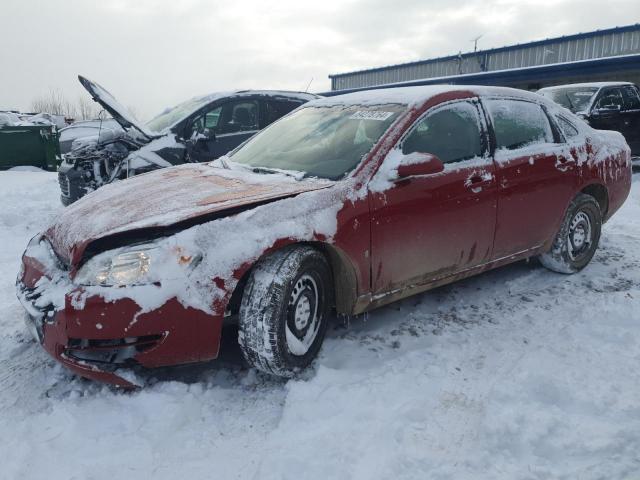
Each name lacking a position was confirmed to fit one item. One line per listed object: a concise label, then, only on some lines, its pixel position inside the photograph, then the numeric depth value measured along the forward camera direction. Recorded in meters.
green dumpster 12.52
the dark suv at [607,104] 10.45
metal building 16.12
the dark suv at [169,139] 6.80
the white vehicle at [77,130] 14.73
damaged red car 2.56
